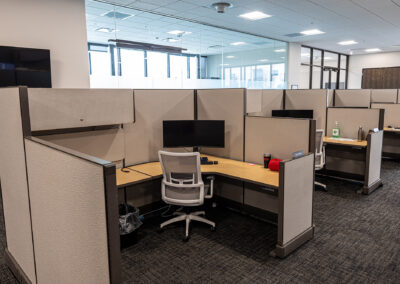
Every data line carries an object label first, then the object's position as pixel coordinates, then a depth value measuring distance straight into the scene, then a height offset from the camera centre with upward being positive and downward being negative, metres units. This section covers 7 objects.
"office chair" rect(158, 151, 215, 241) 2.53 -0.70
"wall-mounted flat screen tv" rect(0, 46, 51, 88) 3.68 +0.42
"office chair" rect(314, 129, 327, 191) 3.74 -0.68
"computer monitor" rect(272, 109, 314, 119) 4.32 -0.21
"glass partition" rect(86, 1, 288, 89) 5.01 +0.93
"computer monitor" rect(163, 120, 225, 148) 3.13 -0.36
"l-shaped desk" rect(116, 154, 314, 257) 2.31 -0.68
